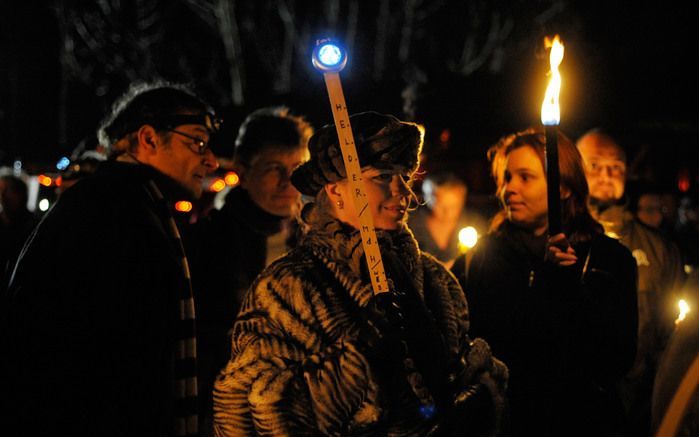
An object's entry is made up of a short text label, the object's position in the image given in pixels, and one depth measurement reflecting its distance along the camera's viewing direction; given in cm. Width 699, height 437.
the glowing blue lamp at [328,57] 210
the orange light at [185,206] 511
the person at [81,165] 485
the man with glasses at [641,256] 400
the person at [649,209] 539
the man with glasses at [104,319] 198
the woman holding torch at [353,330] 207
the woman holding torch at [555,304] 294
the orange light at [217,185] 926
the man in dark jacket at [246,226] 318
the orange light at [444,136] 733
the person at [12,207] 661
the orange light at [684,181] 1012
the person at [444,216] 592
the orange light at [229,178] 631
